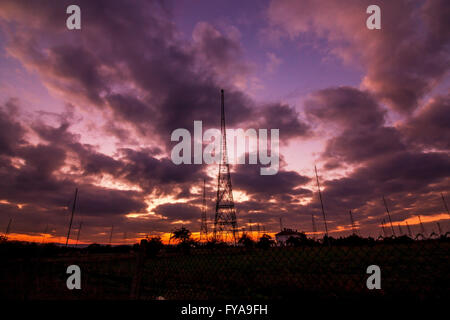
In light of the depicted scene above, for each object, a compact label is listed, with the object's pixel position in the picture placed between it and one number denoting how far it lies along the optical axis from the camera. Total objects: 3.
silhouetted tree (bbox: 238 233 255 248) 89.75
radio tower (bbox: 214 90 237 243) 45.18
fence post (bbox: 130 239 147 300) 5.03
